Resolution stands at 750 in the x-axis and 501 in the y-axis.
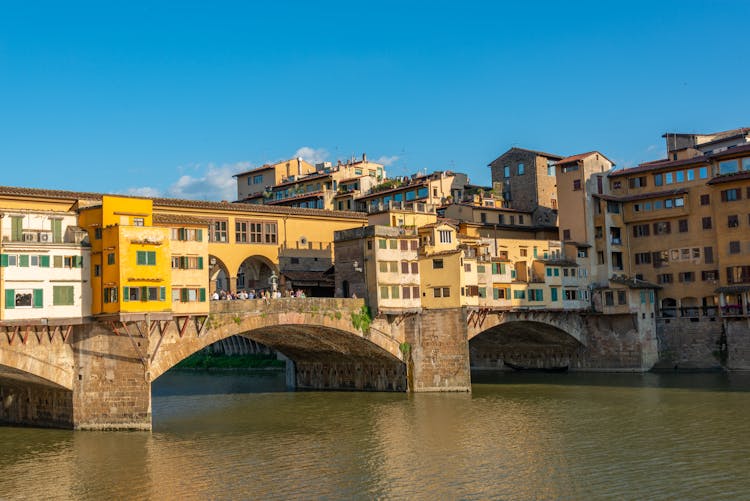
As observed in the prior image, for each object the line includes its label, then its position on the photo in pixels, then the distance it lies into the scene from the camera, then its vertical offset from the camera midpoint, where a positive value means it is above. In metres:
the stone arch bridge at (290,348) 48.28 -0.39
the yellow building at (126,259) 48.78 +5.41
